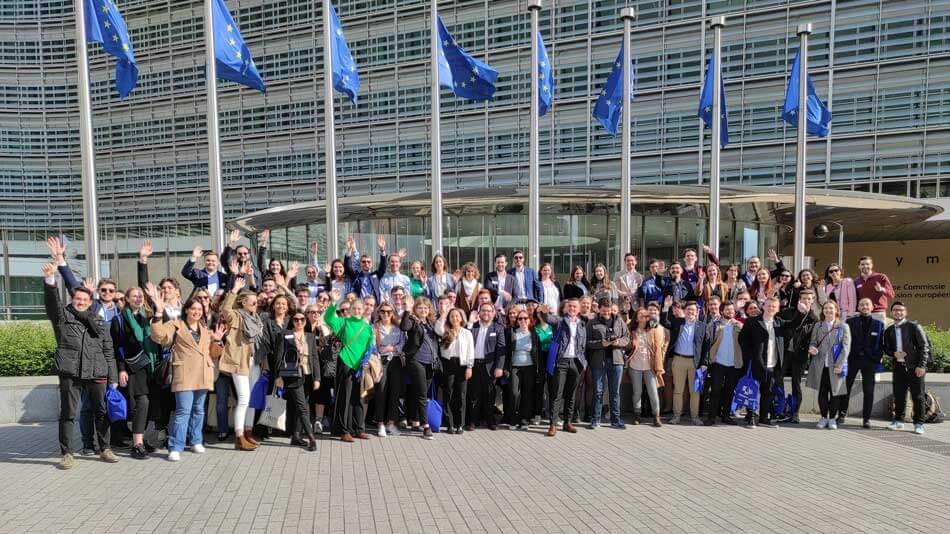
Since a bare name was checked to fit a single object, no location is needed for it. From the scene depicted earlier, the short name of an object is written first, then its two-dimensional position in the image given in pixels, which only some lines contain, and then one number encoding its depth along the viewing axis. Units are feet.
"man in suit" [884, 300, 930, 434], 27.94
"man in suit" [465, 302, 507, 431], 27.78
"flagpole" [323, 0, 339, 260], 45.57
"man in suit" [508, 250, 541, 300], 32.07
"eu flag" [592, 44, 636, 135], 51.83
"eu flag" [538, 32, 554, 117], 51.11
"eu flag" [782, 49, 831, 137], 54.85
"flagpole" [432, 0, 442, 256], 46.96
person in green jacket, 25.72
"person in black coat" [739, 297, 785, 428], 28.78
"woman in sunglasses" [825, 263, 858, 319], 32.19
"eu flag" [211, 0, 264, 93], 40.73
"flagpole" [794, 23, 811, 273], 52.26
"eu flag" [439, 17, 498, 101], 47.47
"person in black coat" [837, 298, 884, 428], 28.66
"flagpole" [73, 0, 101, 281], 36.04
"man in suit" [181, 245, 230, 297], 29.22
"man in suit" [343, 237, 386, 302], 32.14
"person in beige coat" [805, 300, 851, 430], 28.58
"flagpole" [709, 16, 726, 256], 52.01
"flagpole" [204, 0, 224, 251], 40.55
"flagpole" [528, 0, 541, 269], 48.83
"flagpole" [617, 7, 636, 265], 49.71
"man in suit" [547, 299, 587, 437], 27.66
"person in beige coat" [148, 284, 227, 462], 22.85
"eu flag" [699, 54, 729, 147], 54.44
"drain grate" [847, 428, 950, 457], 25.23
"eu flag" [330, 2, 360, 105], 45.11
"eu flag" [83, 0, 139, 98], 37.63
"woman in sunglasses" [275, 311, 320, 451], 24.08
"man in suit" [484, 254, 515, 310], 31.63
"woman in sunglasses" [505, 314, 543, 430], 28.02
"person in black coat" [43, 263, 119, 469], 21.56
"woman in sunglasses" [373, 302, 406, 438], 26.78
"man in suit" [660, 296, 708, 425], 29.48
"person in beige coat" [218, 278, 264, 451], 23.97
